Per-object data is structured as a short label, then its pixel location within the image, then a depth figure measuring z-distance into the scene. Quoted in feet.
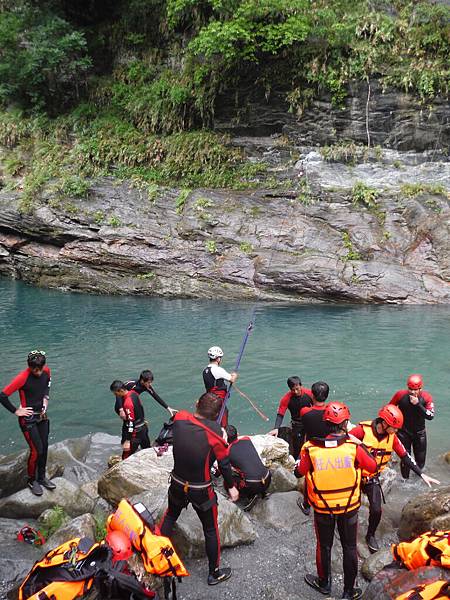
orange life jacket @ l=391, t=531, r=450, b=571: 10.64
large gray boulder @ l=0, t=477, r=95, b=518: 18.35
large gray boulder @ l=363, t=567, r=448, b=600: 10.35
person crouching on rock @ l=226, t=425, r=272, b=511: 18.56
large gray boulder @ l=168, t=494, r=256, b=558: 15.66
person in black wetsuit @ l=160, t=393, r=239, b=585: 13.84
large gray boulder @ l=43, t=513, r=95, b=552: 15.20
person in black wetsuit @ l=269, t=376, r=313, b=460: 22.35
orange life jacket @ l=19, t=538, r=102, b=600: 10.60
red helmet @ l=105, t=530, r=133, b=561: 11.81
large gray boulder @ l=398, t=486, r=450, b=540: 15.48
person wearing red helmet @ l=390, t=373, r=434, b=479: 21.33
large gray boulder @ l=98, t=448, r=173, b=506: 18.57
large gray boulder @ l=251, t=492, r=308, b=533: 17.67
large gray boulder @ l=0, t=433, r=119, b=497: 19.75
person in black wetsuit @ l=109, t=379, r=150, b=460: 22.15
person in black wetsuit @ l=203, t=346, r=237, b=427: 23.17
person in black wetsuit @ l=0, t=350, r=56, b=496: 19.19
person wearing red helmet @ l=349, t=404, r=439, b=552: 16.14
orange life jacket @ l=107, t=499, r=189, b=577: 11.93
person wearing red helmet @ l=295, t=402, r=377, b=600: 12.84
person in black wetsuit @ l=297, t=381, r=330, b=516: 17.87
